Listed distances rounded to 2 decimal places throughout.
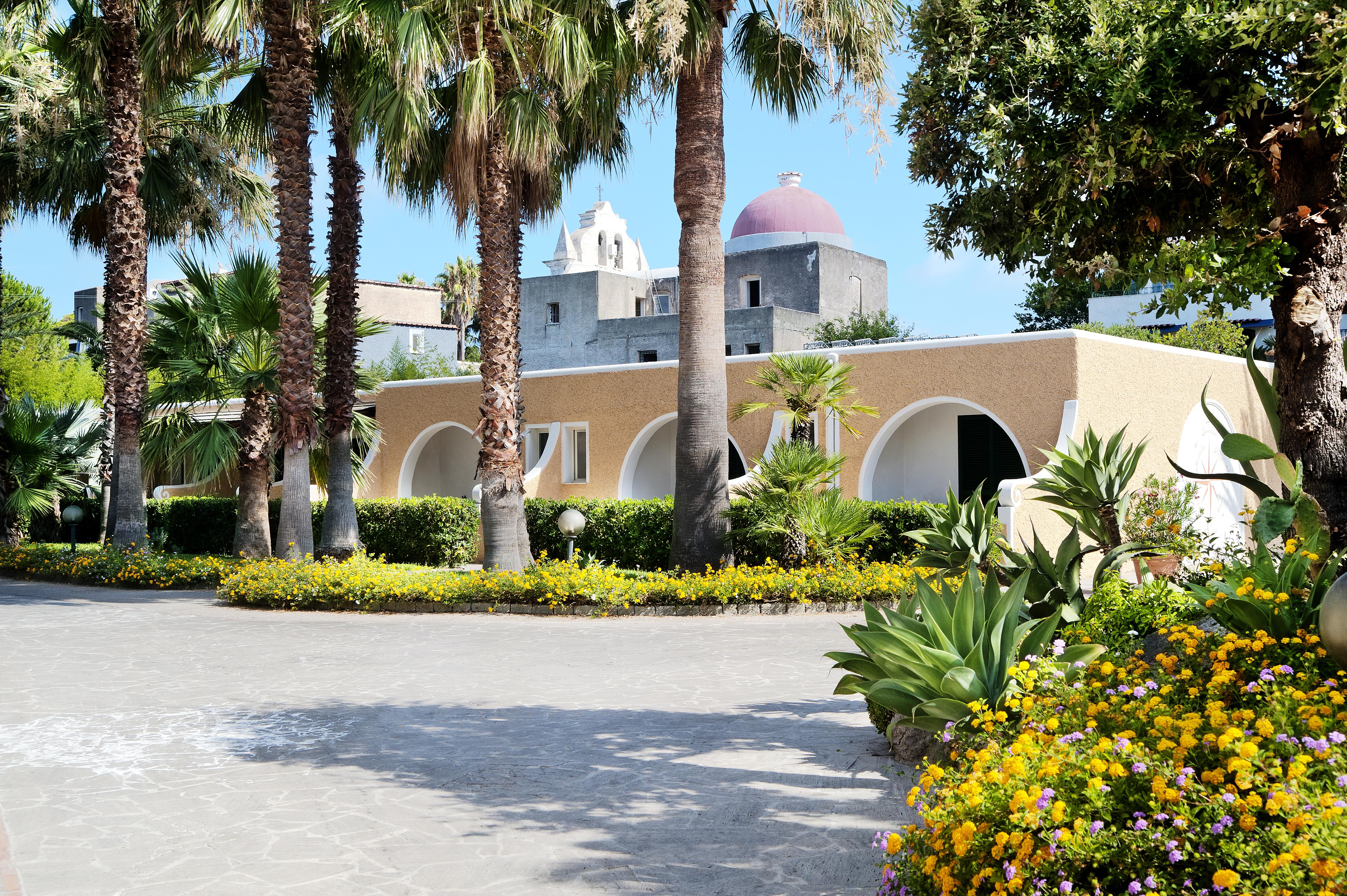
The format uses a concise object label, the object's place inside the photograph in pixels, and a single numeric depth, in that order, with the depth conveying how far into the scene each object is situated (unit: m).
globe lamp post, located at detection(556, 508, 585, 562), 15.65
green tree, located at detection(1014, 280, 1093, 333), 46.16
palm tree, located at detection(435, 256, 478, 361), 59.47
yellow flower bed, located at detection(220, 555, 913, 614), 13.91
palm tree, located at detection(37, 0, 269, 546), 18.36
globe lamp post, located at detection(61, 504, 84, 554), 21.06
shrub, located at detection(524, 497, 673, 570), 18.14
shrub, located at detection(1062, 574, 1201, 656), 6.46
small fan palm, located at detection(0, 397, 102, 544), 22.94
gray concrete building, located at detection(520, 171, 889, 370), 45.12
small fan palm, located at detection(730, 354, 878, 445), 16.30
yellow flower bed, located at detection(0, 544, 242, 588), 17.98
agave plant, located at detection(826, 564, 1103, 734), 5.64
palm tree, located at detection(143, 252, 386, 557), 17.86
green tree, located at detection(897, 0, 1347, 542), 5.80
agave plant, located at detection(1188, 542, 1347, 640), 5.21
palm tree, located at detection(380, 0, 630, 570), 14.19
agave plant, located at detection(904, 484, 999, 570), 7.76
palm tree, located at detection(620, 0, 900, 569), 14.47
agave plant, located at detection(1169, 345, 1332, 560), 5.97
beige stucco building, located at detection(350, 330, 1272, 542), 16.86
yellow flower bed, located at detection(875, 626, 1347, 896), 3.28
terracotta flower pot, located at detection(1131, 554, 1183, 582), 14.16
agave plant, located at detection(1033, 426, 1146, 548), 7.52
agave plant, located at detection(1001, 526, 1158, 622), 6.78
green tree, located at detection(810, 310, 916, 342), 43.16
